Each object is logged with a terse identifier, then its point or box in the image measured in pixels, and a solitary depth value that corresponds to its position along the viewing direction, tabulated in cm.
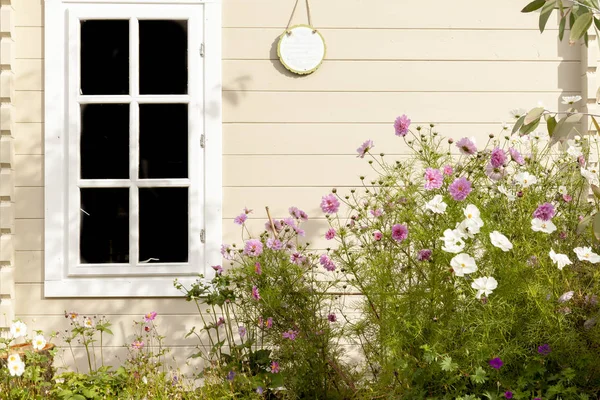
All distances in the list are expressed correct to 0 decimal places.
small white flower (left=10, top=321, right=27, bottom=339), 340
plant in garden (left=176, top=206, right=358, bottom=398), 351
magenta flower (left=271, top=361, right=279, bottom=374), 357
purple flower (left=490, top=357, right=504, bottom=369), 278
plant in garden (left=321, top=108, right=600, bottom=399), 285
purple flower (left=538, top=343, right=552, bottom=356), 286
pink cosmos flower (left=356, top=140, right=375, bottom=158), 321
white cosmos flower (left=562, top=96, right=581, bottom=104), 306
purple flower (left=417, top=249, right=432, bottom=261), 296
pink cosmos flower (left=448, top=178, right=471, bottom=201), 290
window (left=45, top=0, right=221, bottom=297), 417
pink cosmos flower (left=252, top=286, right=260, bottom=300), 344
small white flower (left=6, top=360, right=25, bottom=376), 316
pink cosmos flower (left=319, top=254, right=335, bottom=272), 349
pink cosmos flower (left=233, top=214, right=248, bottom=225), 375
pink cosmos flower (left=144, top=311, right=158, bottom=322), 385
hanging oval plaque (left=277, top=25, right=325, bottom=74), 420
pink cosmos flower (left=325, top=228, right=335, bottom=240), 339
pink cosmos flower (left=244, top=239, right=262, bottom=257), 355
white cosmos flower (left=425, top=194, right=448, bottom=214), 288
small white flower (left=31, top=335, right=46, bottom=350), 342
